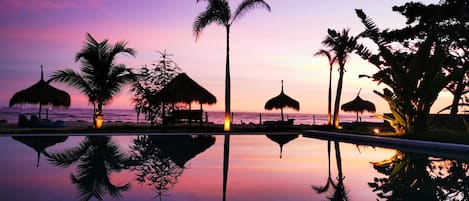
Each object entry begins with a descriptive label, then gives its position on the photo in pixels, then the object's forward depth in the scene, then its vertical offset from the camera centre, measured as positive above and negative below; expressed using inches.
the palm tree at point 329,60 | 907.4 +129.9
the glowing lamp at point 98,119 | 676.1 -10.1
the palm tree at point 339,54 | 833.5 +135.2
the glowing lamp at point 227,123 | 703.1 -12.9
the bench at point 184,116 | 740.0 -2.7
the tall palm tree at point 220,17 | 697.6 +171.1
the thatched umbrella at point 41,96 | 813.9 +33.4
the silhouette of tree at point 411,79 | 505.0 +51.5
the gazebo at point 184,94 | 735.1 +41.0
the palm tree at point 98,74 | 680.4 +66.9
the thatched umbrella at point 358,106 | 1141.1 +35.4
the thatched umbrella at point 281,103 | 1053.2 +37.1
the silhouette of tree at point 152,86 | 730.2 +51.6
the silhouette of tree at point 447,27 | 711.1 +175.2
